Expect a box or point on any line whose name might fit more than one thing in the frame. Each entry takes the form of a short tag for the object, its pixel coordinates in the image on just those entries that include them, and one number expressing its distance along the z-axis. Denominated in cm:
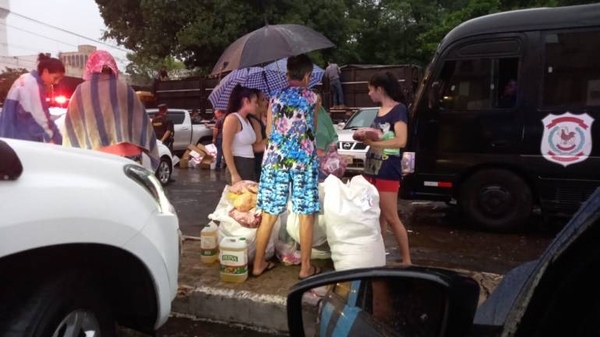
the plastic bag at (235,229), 408
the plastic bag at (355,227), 375
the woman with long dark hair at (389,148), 404
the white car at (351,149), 973
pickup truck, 1462
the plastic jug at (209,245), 427
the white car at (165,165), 996
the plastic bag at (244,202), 409
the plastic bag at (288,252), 422
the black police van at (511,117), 543
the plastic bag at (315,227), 407
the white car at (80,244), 182
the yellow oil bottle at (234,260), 379
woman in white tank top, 446
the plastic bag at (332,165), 464
